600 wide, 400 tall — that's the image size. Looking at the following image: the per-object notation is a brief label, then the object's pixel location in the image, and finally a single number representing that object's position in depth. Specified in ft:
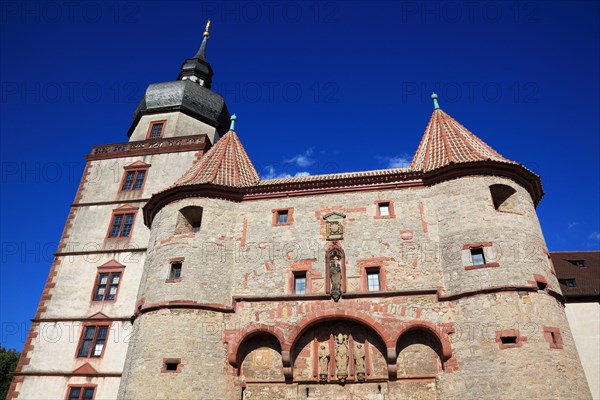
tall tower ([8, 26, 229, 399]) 60.75
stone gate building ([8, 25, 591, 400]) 46.65
